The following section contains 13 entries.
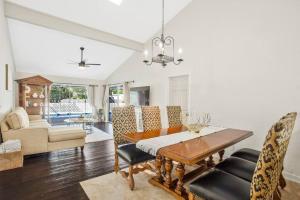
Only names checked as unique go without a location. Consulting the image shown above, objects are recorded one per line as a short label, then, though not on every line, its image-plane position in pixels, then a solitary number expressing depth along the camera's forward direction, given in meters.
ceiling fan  4.68
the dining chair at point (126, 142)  2.19
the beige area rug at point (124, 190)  2.05
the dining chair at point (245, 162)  1.77
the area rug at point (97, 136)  4.79
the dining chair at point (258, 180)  1.03
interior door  4.30
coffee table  5.53
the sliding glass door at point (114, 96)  8.18
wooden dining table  1.56
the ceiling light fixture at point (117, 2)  3.72
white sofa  3.04
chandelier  2.42
